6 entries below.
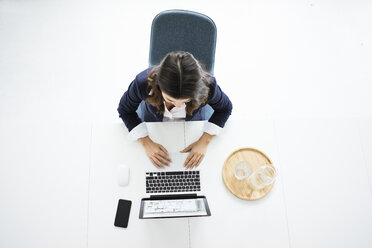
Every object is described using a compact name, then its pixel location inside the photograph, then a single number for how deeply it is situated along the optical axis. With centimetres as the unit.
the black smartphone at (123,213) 111
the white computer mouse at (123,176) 114
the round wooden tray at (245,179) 117
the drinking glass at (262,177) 115
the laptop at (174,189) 107
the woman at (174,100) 88
